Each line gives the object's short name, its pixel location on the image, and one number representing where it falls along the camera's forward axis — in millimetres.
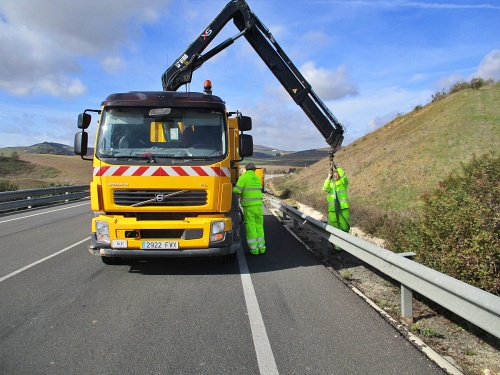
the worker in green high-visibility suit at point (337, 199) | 8289
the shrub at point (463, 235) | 4430
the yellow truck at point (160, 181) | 5883
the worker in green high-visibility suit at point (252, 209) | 7672
